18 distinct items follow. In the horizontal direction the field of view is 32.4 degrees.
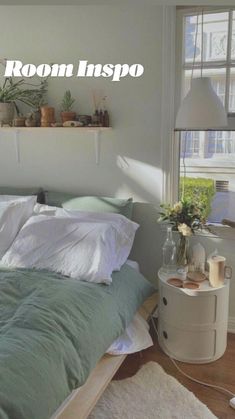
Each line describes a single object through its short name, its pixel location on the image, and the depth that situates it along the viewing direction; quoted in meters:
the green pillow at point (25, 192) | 3.13
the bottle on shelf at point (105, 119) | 2.89
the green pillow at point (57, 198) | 3.03
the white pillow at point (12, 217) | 2.68
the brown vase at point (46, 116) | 2.99
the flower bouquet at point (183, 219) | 2.62
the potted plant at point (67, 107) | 2.94
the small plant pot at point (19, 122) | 3.07
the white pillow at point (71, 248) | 2.36
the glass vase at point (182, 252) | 2.67
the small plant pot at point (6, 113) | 3.07
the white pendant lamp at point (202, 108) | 2.37
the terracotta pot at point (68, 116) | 2.94
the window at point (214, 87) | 2.62
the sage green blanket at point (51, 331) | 1.50
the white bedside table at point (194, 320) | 2.42
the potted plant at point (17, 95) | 3.08
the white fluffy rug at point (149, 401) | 2.06
